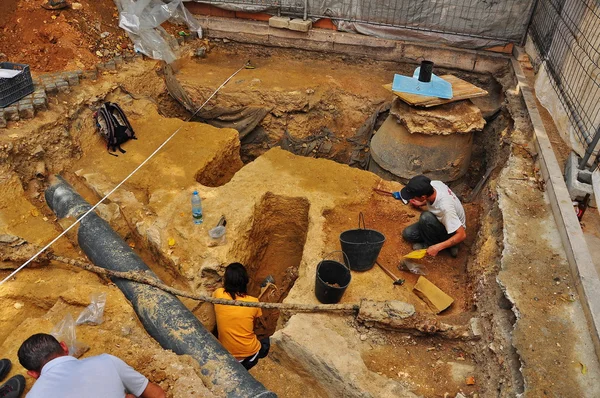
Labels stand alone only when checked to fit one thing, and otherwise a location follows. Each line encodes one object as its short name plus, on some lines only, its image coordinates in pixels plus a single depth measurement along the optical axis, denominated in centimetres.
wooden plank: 643
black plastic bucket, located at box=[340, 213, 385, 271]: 446
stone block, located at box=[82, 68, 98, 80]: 732
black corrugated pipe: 362
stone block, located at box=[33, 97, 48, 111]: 635
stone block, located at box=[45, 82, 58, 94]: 667
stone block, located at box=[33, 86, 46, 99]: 648
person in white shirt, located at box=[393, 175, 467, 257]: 476
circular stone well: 657
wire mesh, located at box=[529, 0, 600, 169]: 509
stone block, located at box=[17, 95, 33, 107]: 628
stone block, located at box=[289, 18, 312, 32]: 874
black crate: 610
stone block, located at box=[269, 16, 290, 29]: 881
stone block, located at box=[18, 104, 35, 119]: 621
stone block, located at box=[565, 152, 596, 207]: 455
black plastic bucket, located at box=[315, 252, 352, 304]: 416
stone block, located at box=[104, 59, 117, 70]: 763
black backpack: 644
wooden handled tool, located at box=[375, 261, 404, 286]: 459
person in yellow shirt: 436
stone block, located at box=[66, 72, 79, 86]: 701
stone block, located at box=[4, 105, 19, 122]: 609
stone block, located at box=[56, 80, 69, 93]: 677
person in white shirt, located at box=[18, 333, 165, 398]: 276
